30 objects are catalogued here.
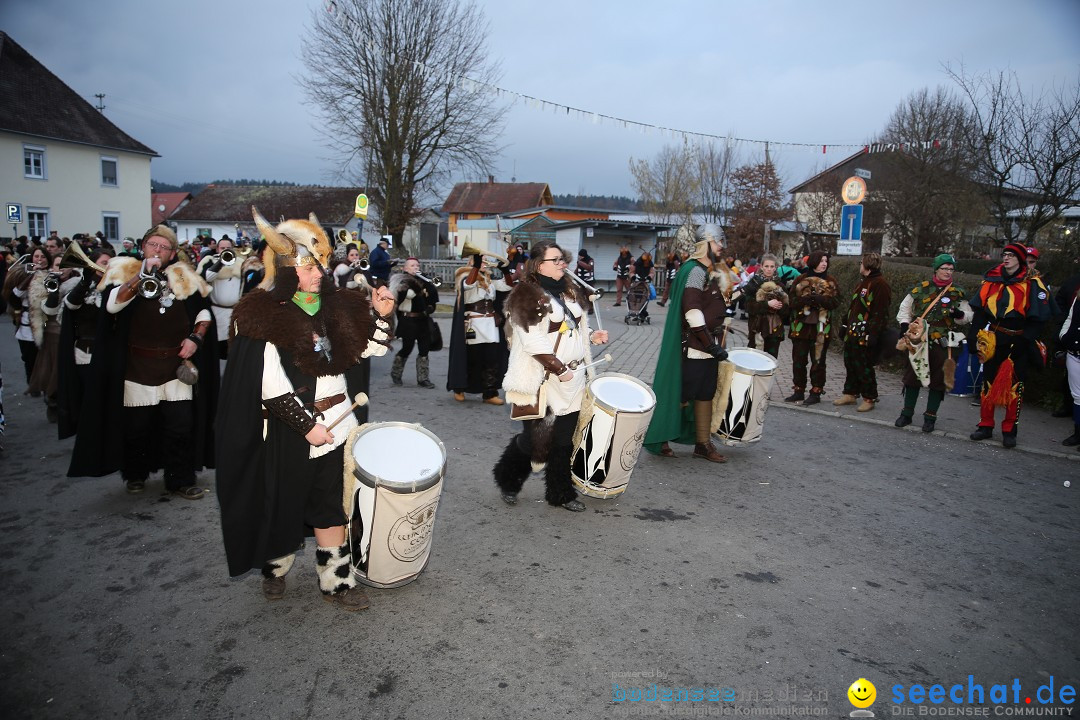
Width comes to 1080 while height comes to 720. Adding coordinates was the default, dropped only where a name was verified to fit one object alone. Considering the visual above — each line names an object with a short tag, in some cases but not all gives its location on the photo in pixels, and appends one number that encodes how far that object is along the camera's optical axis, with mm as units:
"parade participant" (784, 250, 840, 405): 8547
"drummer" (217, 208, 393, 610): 3250
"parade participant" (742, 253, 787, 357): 8648
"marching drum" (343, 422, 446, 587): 3350
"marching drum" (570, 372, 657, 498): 4848
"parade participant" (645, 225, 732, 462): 6055
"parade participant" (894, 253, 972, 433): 7395
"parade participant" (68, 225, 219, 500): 4852
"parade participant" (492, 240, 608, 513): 4715
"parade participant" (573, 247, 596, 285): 19172
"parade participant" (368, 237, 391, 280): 12141
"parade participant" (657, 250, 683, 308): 24370
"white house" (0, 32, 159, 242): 31469
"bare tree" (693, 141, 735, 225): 36812
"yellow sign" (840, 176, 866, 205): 12203
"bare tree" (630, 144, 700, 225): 36781
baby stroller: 18006
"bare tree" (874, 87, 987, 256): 22484
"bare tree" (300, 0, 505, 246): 27875
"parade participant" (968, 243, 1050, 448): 6812
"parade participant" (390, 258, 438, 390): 8977
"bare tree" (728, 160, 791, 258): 35031
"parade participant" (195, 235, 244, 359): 7555
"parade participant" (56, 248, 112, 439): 5316
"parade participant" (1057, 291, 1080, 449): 6930
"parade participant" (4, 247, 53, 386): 7875
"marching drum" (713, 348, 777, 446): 6246
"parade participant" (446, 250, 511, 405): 8414
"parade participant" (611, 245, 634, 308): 22172
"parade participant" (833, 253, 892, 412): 8023
